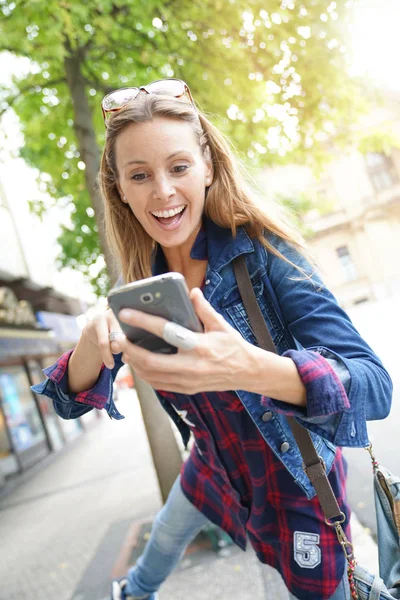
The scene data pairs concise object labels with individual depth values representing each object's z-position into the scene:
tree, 4.21
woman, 1.20
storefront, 10.31
